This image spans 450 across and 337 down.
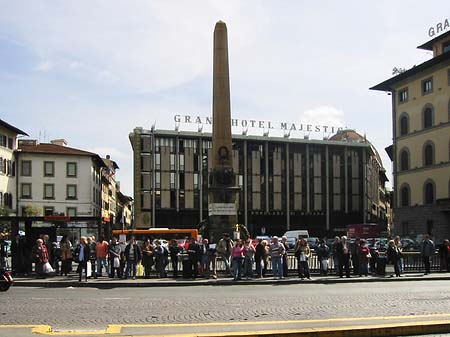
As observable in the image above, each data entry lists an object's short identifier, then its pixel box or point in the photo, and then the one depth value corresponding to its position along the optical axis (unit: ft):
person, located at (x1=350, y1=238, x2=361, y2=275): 80.42
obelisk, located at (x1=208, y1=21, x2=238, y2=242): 114.73
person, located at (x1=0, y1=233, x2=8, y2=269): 76.59
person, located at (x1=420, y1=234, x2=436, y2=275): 83.86
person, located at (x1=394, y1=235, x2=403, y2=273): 81.01
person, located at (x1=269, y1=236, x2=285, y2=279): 74.64
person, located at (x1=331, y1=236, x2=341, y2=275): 78.70
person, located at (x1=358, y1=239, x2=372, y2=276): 79.20
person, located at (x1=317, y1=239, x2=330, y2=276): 79.92
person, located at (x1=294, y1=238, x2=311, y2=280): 74.59
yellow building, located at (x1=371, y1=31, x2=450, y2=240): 184.96
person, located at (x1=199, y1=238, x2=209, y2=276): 76.89
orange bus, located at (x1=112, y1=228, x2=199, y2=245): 163.73
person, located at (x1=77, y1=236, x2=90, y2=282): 70.85
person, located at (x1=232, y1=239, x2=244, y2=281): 73.46
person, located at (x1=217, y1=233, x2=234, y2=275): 77.77
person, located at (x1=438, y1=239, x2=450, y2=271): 86.17
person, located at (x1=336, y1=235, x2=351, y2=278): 76.95
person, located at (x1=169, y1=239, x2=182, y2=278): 78.11
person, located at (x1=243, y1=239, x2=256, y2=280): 75.36
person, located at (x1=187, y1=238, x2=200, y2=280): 76.48
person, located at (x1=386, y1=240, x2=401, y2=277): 79.20
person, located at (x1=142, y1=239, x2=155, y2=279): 76.38
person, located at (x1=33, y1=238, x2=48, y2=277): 73.10
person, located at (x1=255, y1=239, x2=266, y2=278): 76.43
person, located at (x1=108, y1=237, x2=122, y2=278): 75.61
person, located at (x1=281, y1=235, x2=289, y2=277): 77.07
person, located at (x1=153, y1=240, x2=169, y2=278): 76.92
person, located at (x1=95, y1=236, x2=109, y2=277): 75.56
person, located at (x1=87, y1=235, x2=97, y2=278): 75.77
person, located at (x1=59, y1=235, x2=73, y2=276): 75.97
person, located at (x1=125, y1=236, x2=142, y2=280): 73.92
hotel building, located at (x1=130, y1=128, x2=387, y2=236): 289.94
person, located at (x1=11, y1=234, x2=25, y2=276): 78.15
